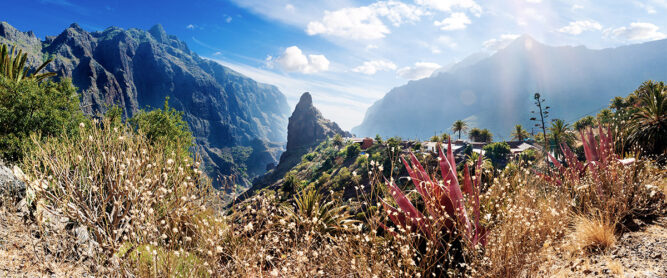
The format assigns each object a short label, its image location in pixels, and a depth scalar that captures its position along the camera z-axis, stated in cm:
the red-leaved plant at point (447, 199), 278
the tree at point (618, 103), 3742
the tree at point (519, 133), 5422
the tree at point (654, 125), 895
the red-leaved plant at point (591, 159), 417
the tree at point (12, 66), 1541
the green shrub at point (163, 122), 1855
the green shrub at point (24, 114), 1300
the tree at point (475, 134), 6389
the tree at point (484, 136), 6306
